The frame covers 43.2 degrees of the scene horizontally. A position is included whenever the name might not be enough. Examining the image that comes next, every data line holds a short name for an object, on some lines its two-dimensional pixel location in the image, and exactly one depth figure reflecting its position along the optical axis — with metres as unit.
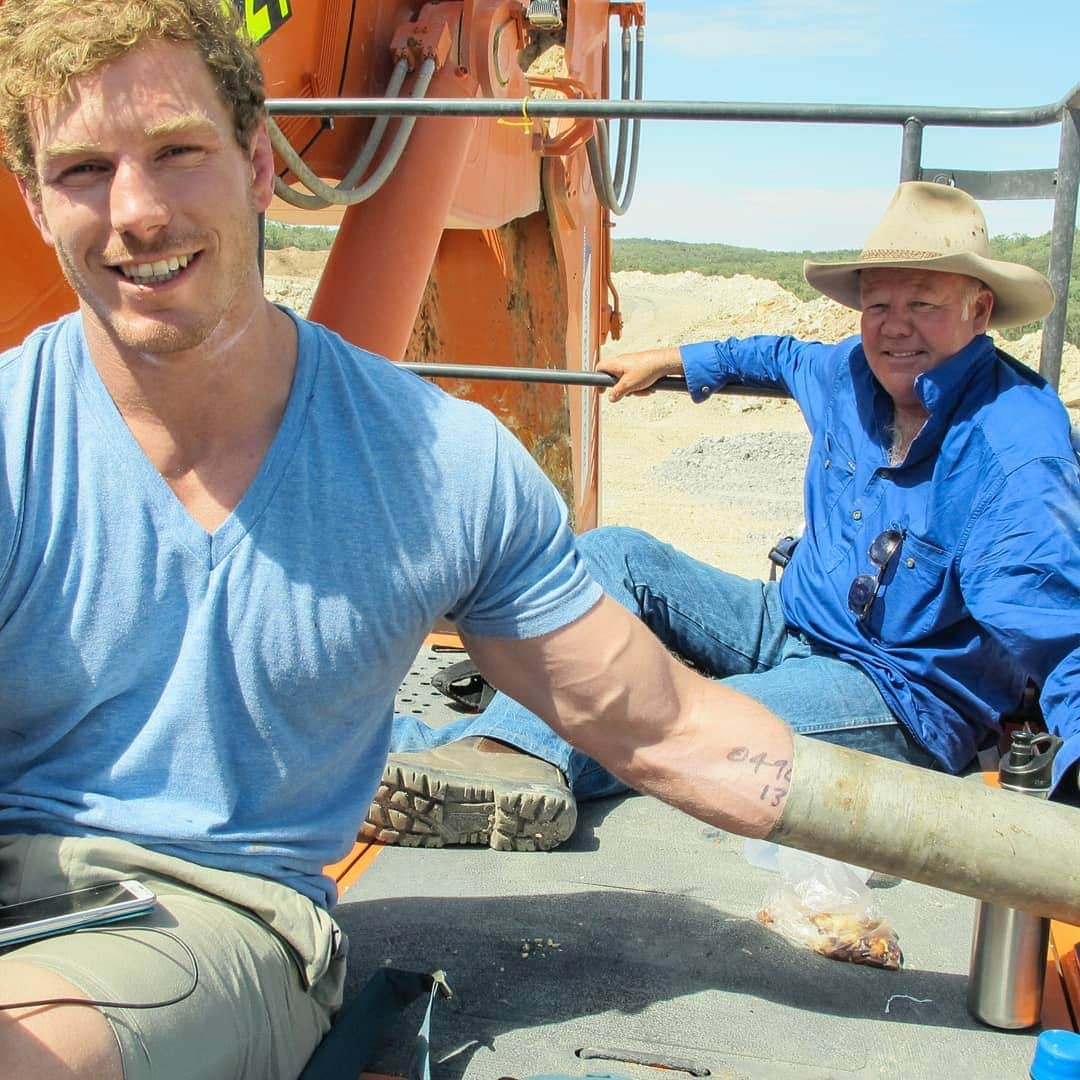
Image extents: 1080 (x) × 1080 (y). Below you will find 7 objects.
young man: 1.51
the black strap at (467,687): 3.18
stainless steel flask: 1.90
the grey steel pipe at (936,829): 1.72
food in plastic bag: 2.14
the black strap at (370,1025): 1.74
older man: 2.36
